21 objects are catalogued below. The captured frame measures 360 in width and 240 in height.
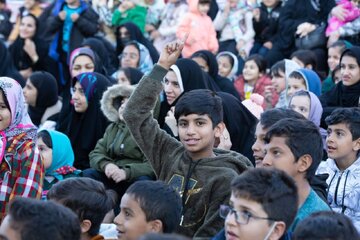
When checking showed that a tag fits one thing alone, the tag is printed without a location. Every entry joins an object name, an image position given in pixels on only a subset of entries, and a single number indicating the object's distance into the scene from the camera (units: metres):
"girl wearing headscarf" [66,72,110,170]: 10.58
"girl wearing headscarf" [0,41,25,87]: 13.72
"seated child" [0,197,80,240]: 4.54
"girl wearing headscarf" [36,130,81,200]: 8.43
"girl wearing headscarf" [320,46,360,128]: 10.57
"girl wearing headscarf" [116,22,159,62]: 14.57
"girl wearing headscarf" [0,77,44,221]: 6.70
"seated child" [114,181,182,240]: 5.51
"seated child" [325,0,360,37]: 13.06
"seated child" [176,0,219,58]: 14.60
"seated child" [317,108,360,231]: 7.47
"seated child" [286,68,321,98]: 10.80
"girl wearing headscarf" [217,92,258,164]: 8.55
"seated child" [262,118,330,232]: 5.98
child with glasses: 4.97
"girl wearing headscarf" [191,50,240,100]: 11.82
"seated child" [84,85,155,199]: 9.26
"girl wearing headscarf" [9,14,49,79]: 15.14
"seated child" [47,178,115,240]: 5.78
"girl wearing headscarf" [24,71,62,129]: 11.86
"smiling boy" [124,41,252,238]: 6.29
